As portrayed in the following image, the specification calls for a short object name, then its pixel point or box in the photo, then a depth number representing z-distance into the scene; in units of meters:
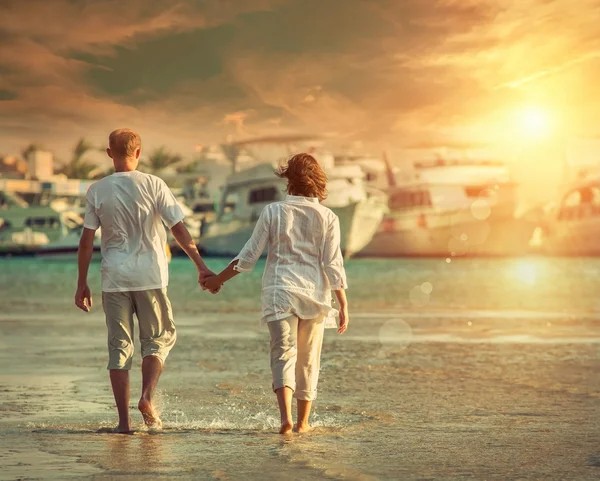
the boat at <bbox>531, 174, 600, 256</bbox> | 125.69
